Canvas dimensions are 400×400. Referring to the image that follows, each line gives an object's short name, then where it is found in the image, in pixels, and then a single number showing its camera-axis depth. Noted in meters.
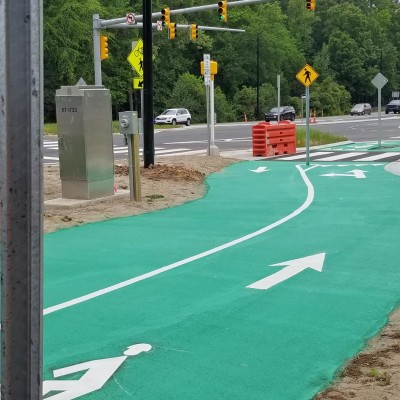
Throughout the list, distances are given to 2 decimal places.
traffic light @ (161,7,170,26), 31.87
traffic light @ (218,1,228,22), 31.28
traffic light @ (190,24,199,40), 36.89
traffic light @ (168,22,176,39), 33.50
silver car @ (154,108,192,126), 60.94
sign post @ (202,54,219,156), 25.31
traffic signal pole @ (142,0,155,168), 19.44
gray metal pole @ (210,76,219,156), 25.77
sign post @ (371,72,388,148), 28.24
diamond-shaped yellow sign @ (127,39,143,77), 19.66
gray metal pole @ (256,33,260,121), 79.19
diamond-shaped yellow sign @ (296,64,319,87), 22.22
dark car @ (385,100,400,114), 85.68
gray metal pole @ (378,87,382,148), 28.53
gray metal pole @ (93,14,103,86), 31.89
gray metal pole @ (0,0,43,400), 2.32
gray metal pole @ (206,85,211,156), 25.07
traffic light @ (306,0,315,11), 29.95
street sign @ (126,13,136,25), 31.62
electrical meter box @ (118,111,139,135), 13.79
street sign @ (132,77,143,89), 20.55
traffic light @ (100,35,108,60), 33.69
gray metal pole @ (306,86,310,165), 21.69
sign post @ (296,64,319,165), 22.08
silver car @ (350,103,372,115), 87.19
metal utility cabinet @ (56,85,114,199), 13.59
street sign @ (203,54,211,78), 25.91
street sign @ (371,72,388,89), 28.25
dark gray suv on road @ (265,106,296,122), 68.49
